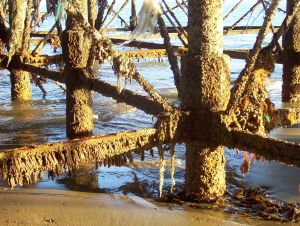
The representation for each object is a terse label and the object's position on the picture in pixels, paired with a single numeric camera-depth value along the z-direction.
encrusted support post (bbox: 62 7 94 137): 5.74
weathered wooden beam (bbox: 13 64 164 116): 4.42
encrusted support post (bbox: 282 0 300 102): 7.33
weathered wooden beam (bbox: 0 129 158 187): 3.39
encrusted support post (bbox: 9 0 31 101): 7.50
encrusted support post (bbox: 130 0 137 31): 10.86
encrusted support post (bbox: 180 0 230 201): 4.00
